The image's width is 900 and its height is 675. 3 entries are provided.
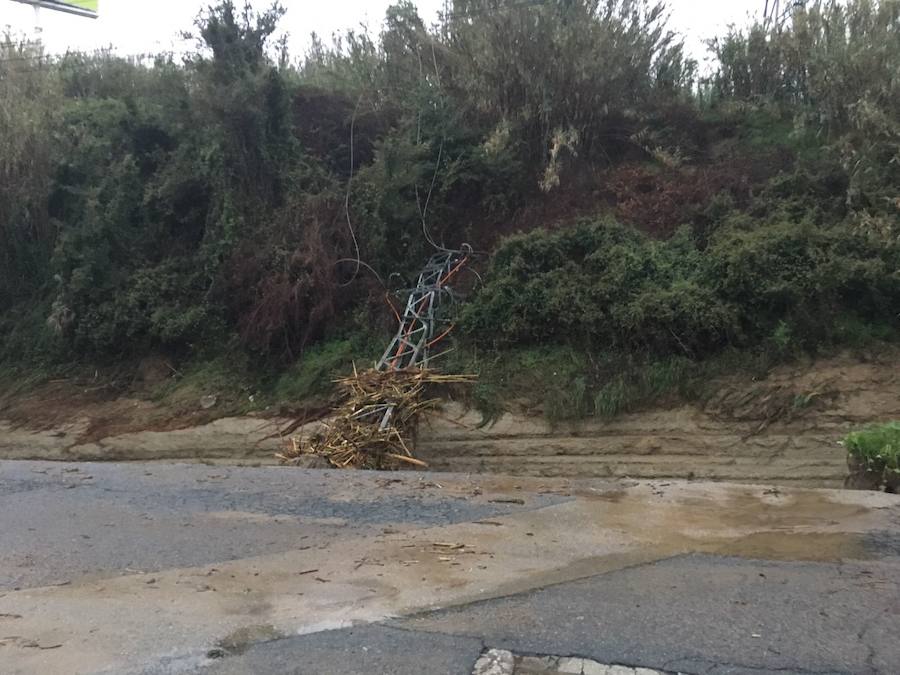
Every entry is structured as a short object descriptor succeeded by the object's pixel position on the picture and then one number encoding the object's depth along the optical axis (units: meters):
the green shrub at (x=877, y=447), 7.97
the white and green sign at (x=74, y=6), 27.68
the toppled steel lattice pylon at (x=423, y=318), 13.62
